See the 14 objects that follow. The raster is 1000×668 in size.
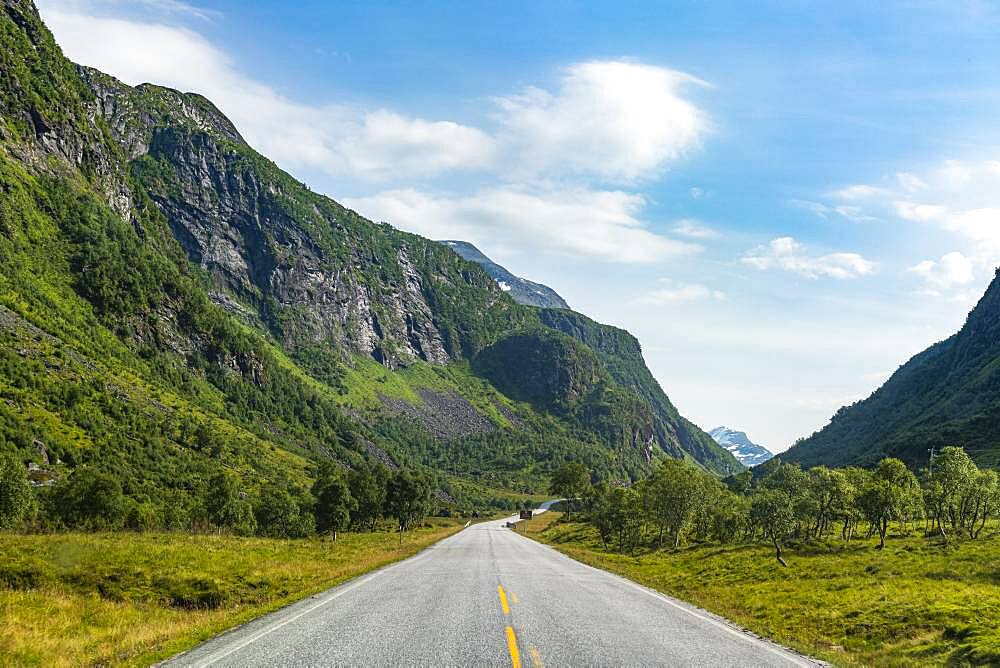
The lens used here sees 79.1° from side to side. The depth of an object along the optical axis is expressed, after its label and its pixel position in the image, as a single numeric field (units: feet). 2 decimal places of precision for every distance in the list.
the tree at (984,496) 215.72
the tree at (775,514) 190.08
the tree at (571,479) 488.85
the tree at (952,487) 217.77
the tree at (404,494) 370.37
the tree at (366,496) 356.79
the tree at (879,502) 213.46
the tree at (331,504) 308.19
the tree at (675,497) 254.06
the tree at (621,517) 262.06
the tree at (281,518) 295.07
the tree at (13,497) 182.29
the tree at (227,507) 268.82
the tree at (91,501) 202.08
